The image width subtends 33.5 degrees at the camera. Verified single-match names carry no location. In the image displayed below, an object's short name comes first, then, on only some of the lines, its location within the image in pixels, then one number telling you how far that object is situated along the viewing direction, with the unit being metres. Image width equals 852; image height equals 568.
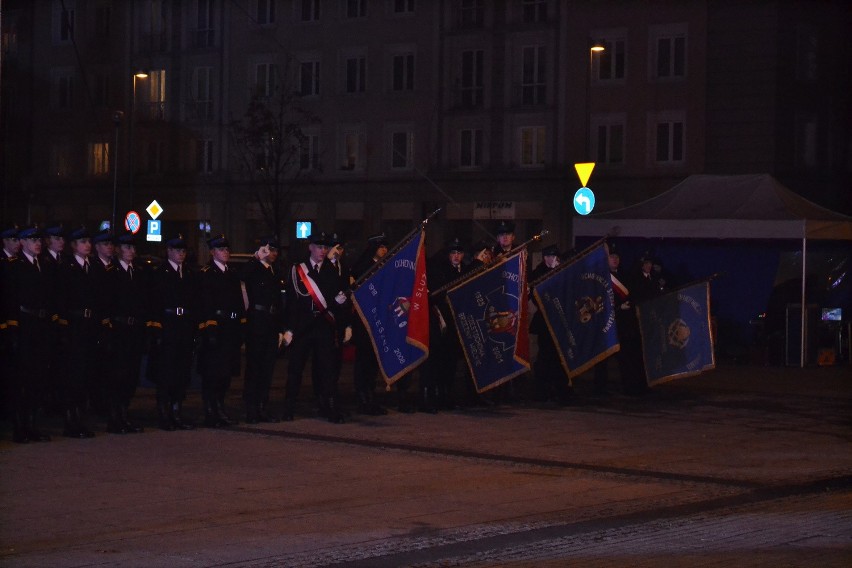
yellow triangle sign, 31.03
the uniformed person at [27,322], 12.86
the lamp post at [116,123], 41.19
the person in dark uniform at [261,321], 14.99
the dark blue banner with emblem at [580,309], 18.39
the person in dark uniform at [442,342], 16.91
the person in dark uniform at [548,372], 18.38
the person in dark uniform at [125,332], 13.80
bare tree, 51.38
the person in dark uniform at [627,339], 19.48
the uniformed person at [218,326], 14.36
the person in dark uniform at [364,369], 16.38
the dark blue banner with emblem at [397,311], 16.22
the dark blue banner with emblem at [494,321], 17.25
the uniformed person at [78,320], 13.38
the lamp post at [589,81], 43.50
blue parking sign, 39.90
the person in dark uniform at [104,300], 13.62
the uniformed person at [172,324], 14.09
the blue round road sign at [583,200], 30.59
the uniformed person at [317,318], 15.29
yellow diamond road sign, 41.25
